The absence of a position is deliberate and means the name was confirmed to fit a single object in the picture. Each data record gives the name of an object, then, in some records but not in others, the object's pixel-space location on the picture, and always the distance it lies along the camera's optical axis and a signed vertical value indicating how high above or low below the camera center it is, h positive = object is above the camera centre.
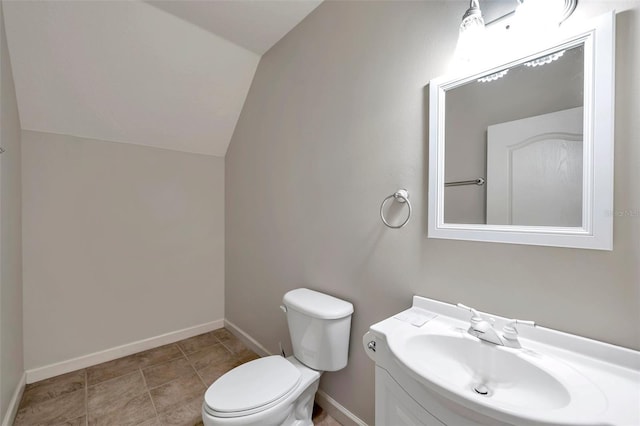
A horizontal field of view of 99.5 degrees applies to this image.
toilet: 1.15 -0.82
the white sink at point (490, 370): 0.72 -0.48
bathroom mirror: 0.78 +0.23
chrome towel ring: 1.24 +0.06
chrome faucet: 0.87 -0.40
